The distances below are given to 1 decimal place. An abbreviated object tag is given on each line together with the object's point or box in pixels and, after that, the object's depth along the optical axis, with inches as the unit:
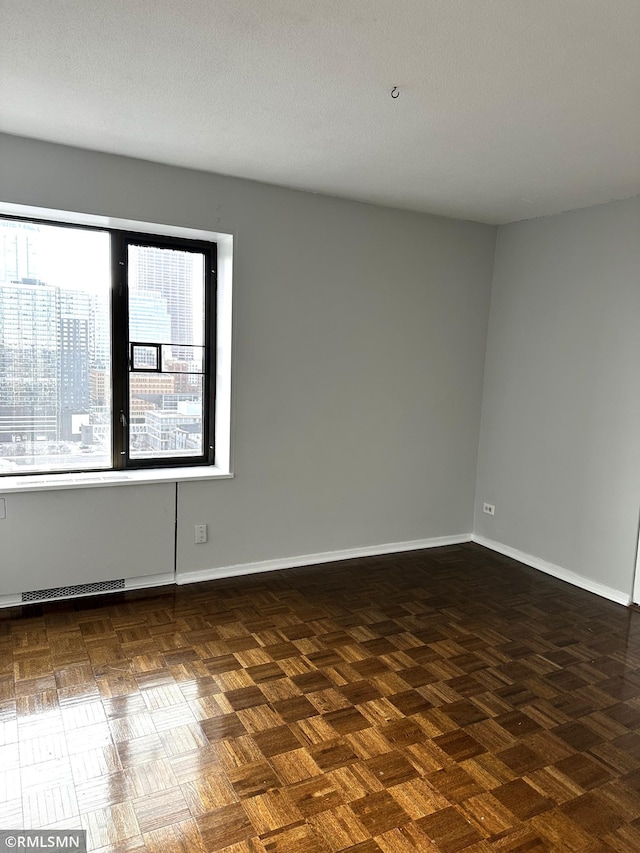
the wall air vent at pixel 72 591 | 136.6
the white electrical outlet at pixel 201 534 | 153.1
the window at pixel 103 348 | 137.6
